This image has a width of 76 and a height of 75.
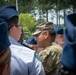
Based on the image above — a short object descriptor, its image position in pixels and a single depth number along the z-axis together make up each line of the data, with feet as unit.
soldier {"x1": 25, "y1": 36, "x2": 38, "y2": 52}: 21.29
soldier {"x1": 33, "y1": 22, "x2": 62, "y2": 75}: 14.80
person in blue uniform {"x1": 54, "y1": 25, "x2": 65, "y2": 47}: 25.05
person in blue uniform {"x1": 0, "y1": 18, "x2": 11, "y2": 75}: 7.19
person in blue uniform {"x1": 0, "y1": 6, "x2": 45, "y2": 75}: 9.41
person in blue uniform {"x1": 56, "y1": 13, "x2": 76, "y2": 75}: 5.96
